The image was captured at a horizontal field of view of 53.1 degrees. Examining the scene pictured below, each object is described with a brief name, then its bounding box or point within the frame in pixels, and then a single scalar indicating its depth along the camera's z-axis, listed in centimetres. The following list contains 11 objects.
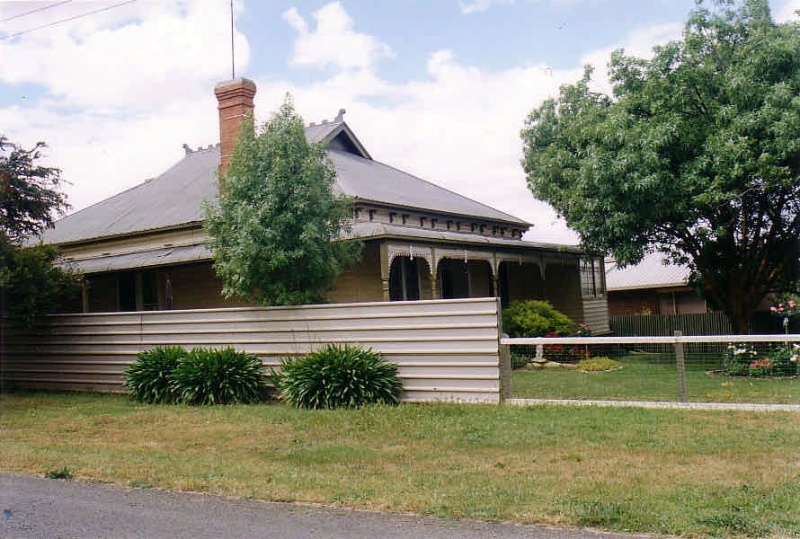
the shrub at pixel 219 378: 1291
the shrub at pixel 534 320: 2009
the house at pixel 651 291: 3538
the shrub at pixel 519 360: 1510
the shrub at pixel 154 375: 1344
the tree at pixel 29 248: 1484
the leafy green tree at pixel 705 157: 1662
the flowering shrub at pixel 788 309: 1582
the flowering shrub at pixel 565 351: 1726
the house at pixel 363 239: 1908
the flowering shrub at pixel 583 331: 2299
